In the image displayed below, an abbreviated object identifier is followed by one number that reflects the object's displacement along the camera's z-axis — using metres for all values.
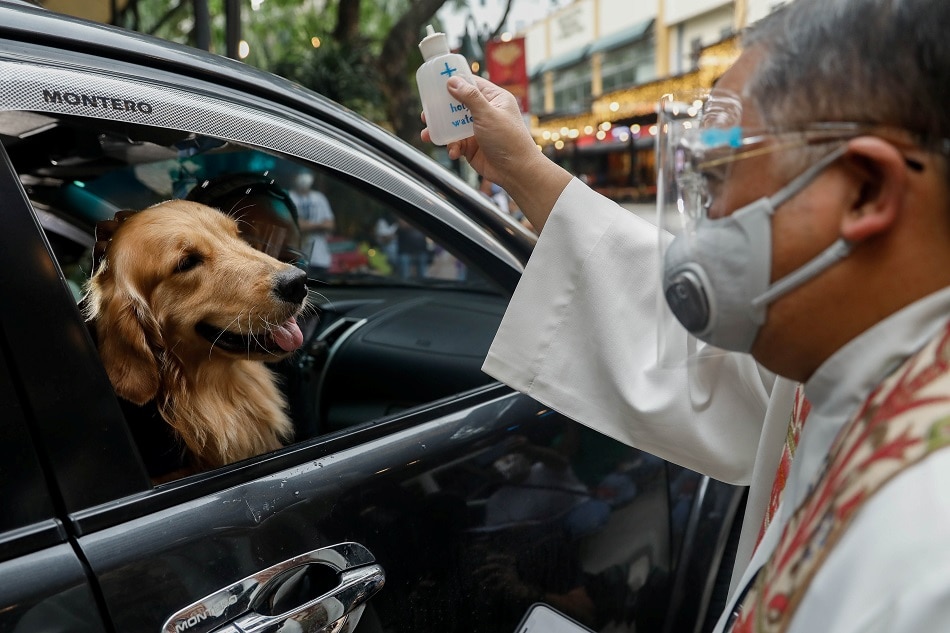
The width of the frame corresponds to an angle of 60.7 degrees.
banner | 11.52
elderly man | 0.72
